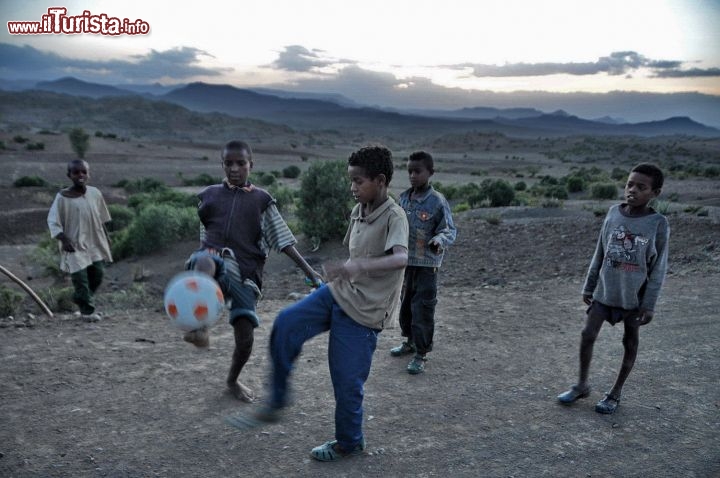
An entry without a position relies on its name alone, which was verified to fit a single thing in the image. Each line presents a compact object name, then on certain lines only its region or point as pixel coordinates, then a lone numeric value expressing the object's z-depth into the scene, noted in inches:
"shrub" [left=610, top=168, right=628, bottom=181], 1341.0
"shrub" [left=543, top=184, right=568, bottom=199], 925.8
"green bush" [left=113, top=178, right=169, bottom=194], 1053.5
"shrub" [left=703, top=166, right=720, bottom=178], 1320.1
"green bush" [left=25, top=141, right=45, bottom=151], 1676.9
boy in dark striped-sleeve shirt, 154.2
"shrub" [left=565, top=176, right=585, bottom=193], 1045.8
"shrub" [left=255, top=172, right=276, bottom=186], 1178.0
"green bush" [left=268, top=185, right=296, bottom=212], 756.7
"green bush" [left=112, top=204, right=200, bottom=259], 525.0
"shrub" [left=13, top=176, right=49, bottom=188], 998.4
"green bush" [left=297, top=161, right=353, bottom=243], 528.7
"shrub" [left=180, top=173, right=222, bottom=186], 1218.6
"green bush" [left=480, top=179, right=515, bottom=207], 714.8
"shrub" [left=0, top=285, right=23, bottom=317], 295.4
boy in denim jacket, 192.7
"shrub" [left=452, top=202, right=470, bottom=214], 658.7
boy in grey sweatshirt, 159.8
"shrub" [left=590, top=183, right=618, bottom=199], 886.4
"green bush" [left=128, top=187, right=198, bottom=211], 746.2
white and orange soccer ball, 133.6
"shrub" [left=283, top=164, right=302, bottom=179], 1425.9
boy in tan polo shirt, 129.8
